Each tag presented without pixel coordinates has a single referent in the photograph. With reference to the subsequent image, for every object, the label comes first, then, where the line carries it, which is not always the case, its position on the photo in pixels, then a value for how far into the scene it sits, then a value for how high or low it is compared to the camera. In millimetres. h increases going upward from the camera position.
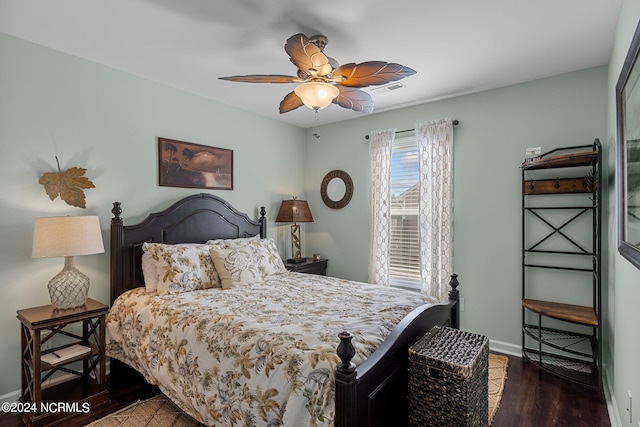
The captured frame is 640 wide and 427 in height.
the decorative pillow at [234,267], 2953 -485
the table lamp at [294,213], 4266 +7
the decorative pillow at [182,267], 2736 -458
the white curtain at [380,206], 4094 +94
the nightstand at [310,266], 4133 -671
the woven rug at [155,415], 2221 -1386
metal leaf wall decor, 2579 +225
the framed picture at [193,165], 3348 +514
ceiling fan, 2000 +902
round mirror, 4508 +341
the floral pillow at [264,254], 3312 -419
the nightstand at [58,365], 2174 -1041
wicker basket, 1663 -874
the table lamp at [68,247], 2299 -235
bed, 1511 -703
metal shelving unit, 2754 -390
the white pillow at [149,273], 2805 -504
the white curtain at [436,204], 3623 +103
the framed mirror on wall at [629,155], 1489 +298
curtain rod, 3607 +992
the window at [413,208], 3645 +70
